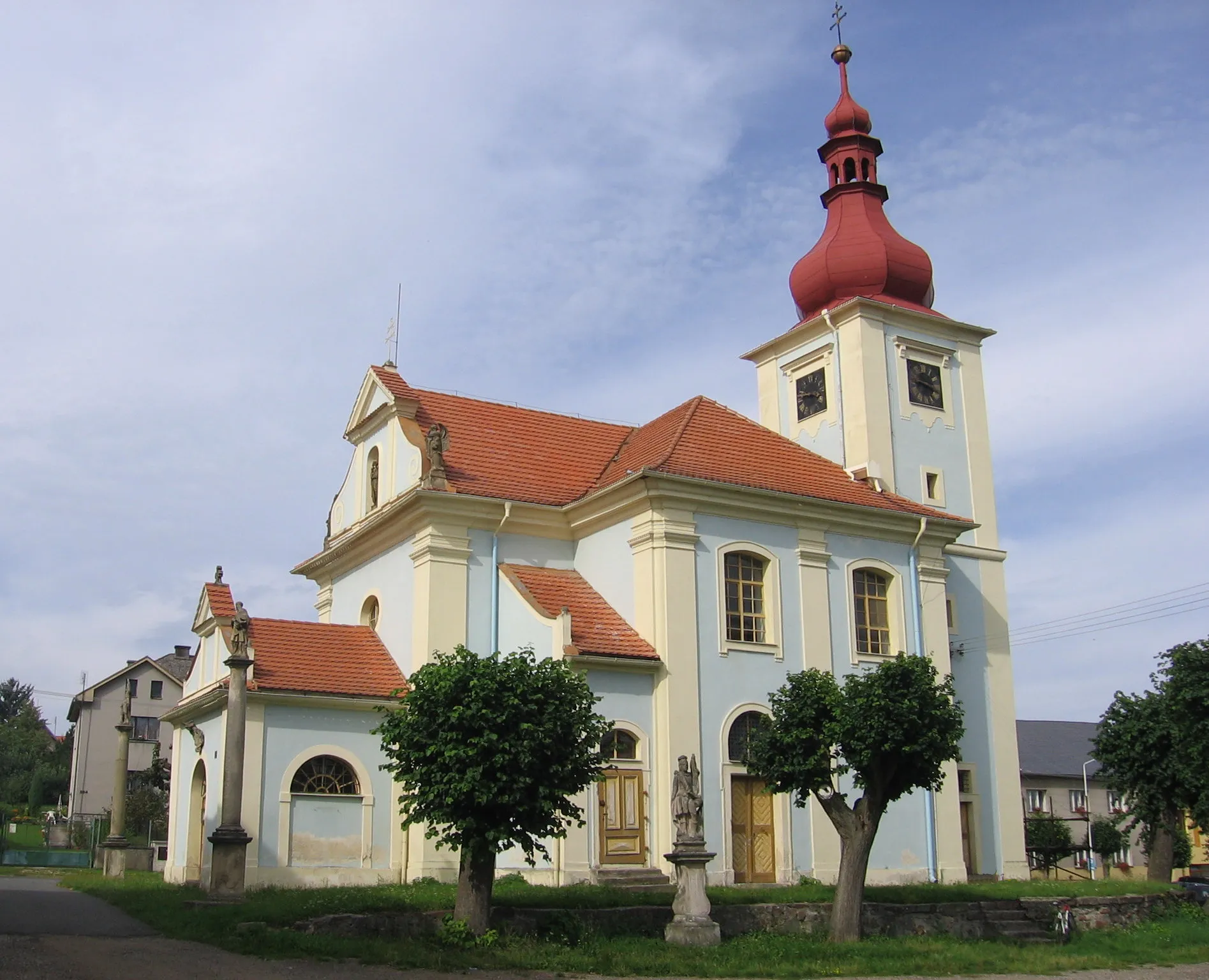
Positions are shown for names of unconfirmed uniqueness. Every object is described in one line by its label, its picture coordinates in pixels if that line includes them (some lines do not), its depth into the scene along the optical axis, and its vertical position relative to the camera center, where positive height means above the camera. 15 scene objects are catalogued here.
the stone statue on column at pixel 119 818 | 33.16 -0.42
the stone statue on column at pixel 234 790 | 20.91 +0.19
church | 23.61 +4.24
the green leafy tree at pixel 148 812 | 51.62 -0.41
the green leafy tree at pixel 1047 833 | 48.62 -1.64
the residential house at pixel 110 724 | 65.69 +4.13
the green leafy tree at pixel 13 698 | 119.81 +9.97
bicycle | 22.20 -2.36
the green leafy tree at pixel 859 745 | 19.23 +0.73
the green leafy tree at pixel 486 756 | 17.12 +0.57
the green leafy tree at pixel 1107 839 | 52.78 -2.05
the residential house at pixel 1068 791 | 55.53 -0.02
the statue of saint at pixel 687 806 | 19.02 -0.16
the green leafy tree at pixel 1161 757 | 27.62 +0.79
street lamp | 48.64 -0.90
